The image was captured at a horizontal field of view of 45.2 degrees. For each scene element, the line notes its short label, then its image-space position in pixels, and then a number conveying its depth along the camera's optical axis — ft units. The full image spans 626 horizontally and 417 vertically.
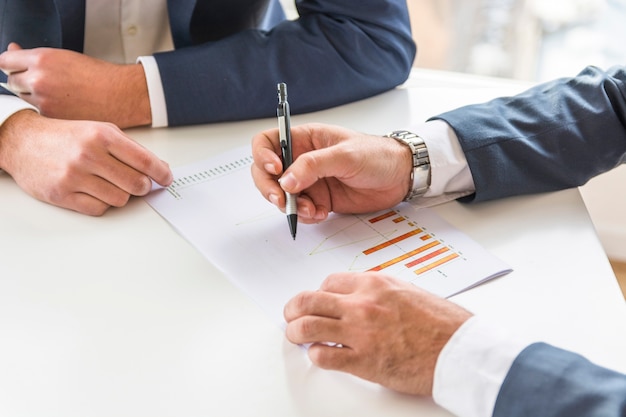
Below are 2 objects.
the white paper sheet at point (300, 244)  3.07
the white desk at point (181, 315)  2.52
